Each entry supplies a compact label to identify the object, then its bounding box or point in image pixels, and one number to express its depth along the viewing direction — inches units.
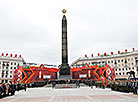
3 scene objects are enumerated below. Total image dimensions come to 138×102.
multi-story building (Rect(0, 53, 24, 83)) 2561.5
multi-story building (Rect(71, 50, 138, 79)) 2389.3
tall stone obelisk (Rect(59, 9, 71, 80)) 1363.2
